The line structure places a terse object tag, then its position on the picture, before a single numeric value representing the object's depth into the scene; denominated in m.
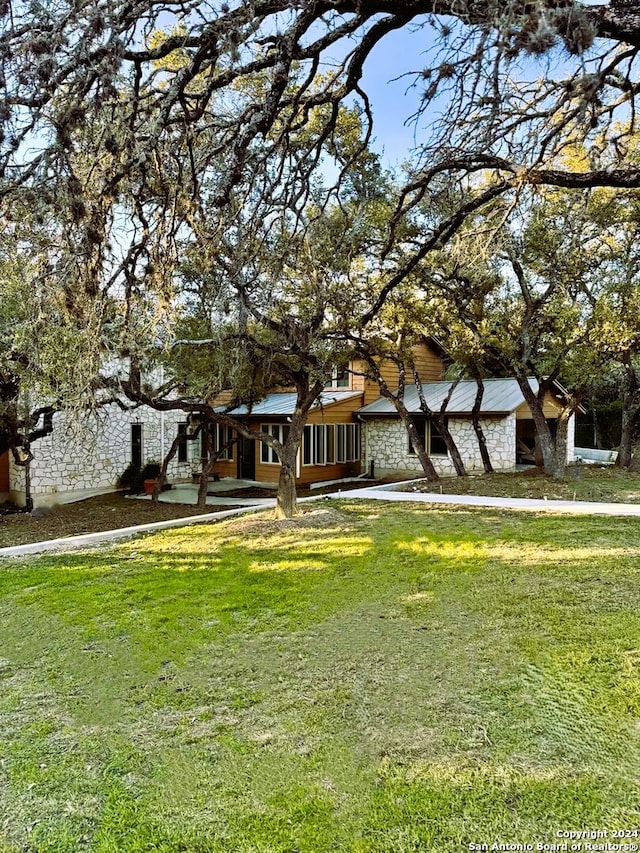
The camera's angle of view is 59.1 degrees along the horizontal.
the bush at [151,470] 16.78
